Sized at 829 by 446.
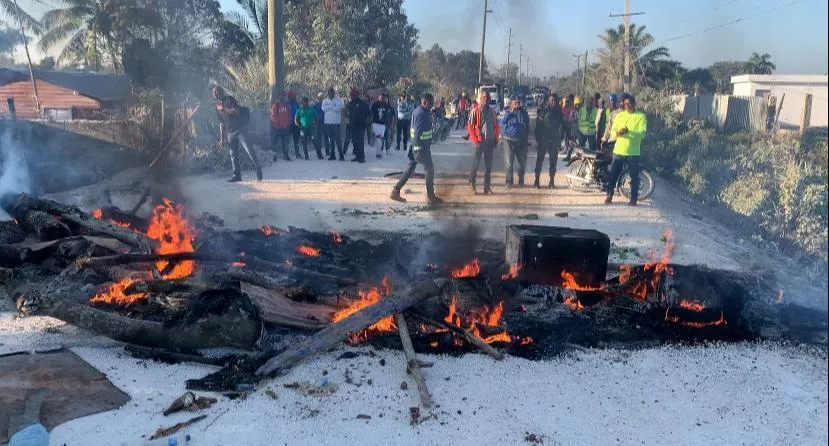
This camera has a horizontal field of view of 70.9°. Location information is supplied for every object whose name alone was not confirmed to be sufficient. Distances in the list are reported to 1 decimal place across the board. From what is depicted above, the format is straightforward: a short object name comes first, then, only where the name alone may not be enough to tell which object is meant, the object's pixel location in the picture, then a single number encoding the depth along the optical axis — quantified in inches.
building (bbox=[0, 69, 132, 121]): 910.4
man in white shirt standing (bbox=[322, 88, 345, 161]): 593.6
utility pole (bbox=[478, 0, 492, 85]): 1561.0
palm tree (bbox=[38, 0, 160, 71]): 1000.2
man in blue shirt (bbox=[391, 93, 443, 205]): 388.8
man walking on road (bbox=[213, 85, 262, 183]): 450.3
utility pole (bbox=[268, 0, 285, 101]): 663.8
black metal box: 231.9
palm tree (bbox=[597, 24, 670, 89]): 1501.0
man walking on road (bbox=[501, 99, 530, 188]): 446.3
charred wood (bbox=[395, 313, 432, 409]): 152.8
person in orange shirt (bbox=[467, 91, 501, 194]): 438.9
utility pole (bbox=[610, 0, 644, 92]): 1045.6
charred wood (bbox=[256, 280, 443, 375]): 166.7
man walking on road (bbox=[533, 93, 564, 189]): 457.7
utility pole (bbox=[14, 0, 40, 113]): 732.1
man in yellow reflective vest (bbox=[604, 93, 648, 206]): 381.4
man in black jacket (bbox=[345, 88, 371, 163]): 565.0
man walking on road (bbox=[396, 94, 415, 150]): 682.8
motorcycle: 419.5
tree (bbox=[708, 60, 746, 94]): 1652.3
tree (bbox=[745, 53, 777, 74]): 1535.2
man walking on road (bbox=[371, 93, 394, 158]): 647.8
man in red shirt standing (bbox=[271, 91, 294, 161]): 576.4
